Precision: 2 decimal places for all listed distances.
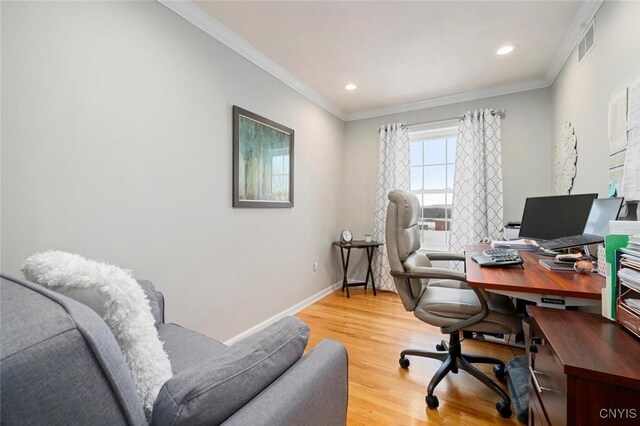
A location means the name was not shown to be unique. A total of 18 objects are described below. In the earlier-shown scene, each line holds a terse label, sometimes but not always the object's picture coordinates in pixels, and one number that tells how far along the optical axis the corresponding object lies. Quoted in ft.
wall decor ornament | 7.39
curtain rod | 10.15
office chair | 4.81
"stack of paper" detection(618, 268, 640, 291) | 2.56
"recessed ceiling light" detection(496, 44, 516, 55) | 7.64
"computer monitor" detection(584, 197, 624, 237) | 4.59
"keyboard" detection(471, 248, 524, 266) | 4.52
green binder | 2.89
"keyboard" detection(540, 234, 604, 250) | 4.44
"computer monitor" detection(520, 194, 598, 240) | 5.67
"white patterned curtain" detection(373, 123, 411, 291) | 11.70
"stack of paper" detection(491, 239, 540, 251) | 6.22
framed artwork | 7.43
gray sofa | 1.22
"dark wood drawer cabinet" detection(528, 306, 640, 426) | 2.04
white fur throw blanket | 2.00
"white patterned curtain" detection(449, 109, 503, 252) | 10.11
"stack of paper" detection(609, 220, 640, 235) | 3.20
